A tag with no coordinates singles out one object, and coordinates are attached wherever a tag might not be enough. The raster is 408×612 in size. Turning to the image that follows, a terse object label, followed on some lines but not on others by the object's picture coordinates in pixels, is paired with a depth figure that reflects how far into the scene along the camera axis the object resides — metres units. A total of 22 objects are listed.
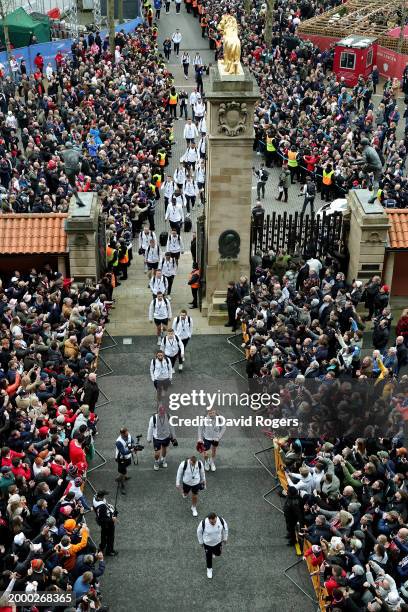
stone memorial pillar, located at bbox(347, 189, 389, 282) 28.16
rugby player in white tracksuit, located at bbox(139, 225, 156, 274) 30.14
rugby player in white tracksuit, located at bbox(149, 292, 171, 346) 26.65
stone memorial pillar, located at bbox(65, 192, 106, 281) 27.98
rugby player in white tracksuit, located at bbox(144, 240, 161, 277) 29.98
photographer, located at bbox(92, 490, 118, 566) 19.23
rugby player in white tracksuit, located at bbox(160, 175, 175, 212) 33.89
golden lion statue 26.72
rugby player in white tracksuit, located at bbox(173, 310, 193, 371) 25.62
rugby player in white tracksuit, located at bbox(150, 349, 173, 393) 23.62
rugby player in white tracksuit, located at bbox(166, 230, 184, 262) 29.92
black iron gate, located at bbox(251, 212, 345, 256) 29.29
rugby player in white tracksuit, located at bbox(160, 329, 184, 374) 24.92
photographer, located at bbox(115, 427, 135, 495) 21.11
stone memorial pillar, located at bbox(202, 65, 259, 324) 26.53
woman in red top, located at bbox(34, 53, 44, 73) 46.81
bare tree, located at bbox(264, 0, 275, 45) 52.56
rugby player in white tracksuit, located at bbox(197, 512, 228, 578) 18.94
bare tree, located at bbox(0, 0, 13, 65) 45.28
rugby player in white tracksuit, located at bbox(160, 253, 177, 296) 28.66
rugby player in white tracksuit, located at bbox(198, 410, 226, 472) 21.83
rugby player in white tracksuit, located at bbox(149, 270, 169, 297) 27.83
